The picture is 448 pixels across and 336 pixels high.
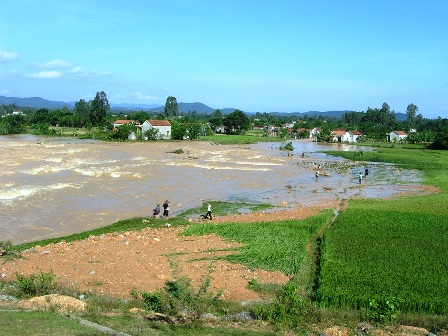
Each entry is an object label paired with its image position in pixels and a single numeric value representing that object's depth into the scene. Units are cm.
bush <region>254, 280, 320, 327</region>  1180
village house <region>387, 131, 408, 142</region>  10638
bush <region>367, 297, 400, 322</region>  1227
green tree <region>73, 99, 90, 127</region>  12776
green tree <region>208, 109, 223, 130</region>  12388
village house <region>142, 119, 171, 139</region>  9175
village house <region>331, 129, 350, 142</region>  10600
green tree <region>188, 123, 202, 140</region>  9578
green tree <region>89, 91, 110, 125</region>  12381
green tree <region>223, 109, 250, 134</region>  11519
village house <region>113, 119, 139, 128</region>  10459
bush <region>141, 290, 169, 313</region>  1219
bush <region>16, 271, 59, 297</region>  1336
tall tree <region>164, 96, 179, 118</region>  16125
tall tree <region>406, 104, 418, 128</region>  17498
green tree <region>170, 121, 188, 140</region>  9425
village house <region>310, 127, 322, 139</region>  11963
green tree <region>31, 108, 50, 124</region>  12719
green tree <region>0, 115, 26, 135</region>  10336
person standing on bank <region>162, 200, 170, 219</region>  2601
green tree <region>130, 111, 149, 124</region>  11412
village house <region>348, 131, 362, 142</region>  10681
